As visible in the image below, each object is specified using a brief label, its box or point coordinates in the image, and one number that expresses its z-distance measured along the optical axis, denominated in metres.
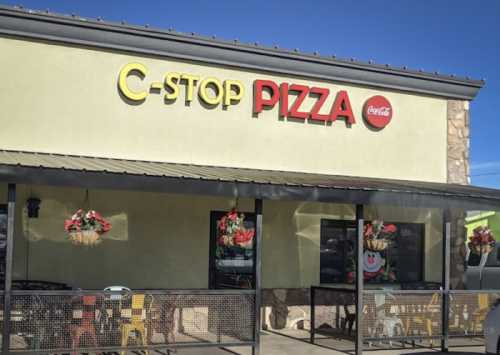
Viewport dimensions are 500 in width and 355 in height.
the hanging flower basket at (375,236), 12.35
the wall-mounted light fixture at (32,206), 12.01
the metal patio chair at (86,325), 9.76
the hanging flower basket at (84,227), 10.31
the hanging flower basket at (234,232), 11.12
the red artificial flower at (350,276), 14.95
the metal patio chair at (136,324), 10.09
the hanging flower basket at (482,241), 13.35
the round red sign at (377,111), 15.09
